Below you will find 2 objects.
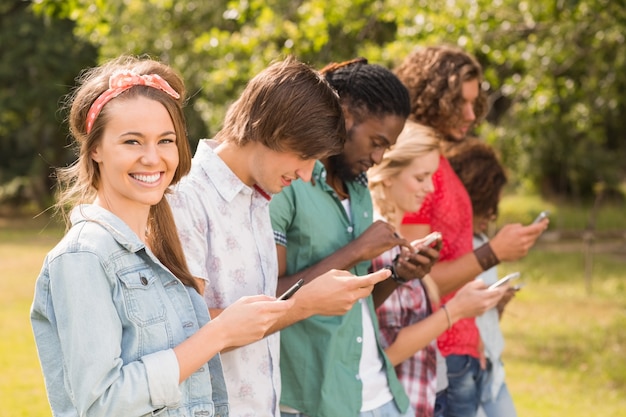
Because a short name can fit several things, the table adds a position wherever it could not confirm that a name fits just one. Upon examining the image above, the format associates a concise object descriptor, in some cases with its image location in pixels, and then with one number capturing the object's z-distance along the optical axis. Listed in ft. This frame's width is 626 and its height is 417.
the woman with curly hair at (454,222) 12.49
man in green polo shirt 9.56
